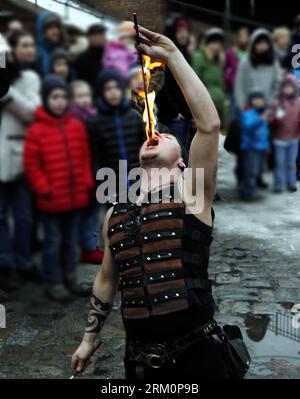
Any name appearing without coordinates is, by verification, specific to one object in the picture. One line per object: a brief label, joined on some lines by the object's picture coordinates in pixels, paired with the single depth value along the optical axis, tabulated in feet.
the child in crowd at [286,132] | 23.99
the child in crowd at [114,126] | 16.93
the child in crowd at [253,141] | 23.38
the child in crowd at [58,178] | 15.46
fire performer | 8.96
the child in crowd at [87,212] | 16.71
